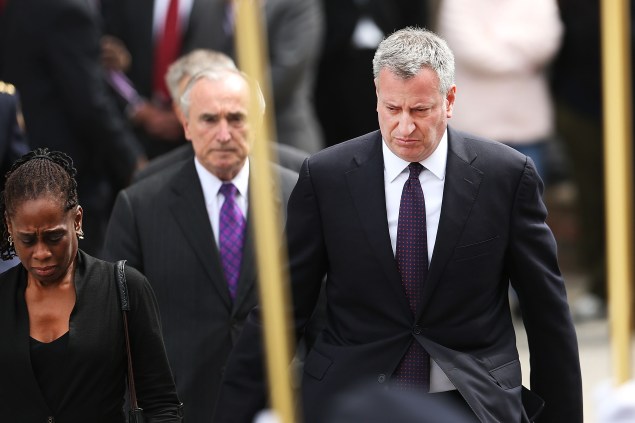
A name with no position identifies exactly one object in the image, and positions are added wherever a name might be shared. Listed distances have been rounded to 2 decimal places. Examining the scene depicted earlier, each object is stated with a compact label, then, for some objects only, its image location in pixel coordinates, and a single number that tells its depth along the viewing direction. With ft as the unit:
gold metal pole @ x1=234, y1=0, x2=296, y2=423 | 25.77
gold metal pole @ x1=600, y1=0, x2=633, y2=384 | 25.30
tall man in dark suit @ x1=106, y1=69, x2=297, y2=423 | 38.29
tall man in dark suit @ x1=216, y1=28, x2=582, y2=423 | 32.48
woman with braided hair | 30.94
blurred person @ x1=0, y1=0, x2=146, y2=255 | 52.90
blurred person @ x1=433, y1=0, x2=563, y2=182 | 59.31
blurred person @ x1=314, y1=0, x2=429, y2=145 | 61.11
